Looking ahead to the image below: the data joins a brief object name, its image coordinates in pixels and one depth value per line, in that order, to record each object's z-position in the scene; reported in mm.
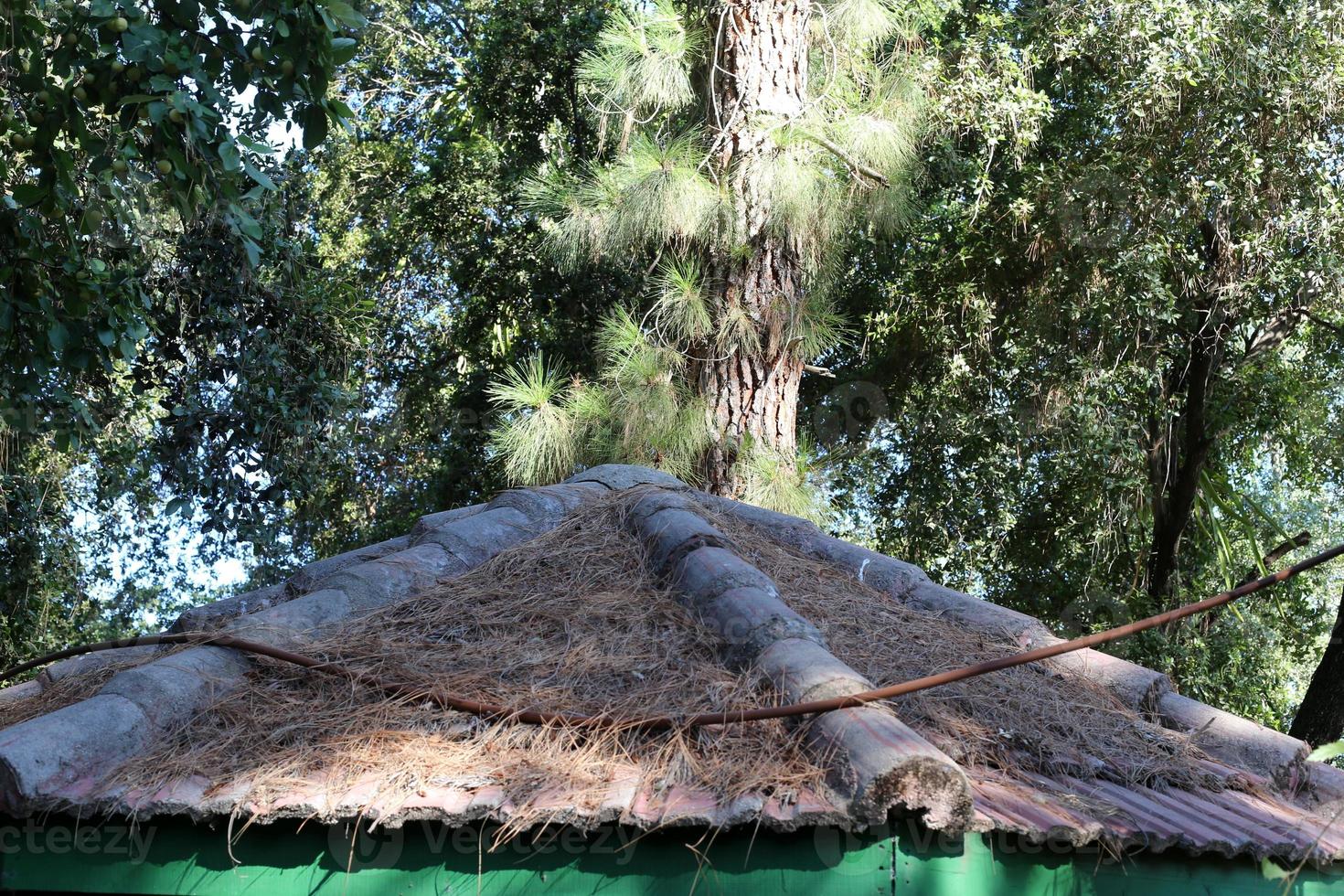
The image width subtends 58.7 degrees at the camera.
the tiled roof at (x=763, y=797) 2375
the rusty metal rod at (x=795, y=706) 2656
